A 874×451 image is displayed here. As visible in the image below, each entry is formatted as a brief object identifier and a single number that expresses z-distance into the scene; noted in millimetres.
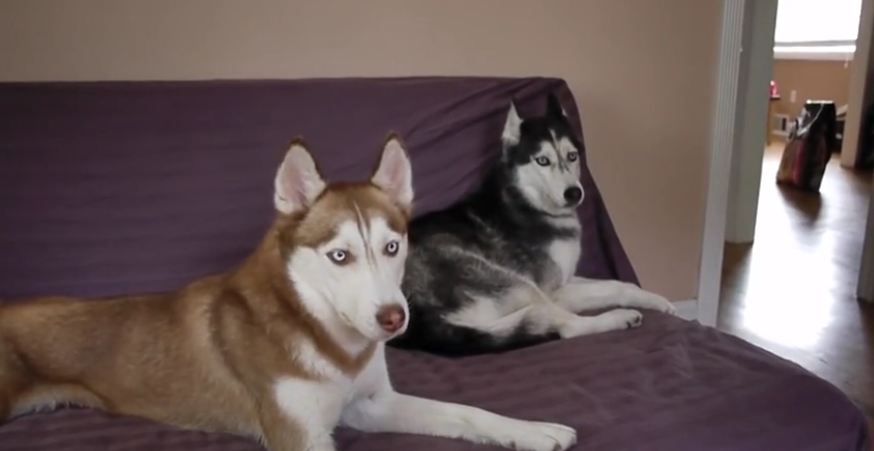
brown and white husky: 1397
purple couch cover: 1536
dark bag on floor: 5750
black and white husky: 1927
